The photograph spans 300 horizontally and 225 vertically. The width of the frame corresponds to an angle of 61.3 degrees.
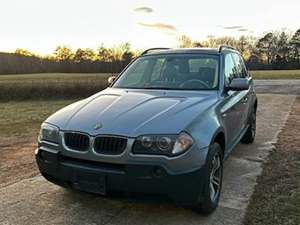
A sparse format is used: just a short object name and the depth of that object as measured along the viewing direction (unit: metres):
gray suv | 2.30
